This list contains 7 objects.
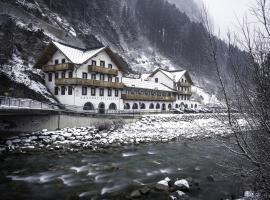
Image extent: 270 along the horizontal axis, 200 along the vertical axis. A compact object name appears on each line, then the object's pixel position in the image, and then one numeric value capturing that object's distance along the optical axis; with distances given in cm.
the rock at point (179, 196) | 1297
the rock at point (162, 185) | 1417
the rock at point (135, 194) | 1320
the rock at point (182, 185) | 1416
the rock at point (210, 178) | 1604
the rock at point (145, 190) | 1355
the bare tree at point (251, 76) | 533
